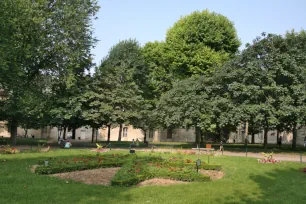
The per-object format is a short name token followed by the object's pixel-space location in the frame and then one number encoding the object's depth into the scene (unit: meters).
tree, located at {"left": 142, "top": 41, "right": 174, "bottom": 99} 40.66
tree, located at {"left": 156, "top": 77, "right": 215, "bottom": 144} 27.22
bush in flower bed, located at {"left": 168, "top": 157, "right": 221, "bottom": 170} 15.45
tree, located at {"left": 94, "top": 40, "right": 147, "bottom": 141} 31.42
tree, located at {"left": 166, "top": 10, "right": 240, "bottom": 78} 35.31
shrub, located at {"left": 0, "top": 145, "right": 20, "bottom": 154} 20.66
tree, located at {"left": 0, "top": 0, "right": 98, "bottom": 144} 26.25
